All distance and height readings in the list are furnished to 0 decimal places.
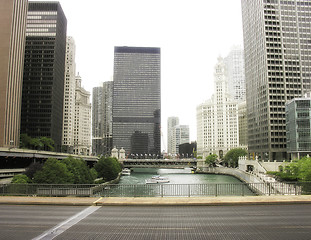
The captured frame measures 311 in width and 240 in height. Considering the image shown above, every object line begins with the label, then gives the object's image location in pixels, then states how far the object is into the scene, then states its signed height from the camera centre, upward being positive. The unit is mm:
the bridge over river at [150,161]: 174625 -6282
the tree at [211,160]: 184125 -5763
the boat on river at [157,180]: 110662 -11277
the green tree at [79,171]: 63959 -4461
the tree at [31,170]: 59469 -3948
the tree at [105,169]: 99625 -6129
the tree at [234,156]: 162250 -2906
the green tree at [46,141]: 153025 +5498
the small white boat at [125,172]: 158625 -11858
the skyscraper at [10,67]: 111688 +33549
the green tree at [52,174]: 53531 -4205
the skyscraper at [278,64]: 130250 +40183
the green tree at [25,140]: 145788 +5757
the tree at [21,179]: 51031 -4957
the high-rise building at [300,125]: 104938 +9345
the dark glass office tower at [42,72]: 172000 +47731
